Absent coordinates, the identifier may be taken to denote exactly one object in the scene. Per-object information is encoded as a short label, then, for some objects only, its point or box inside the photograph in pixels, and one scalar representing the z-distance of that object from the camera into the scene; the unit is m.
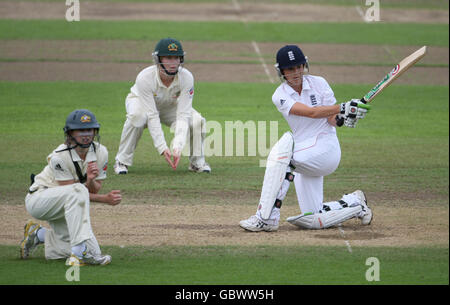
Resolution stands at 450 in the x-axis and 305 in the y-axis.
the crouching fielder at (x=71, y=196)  12.97
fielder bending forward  21.06
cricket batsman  15.70
